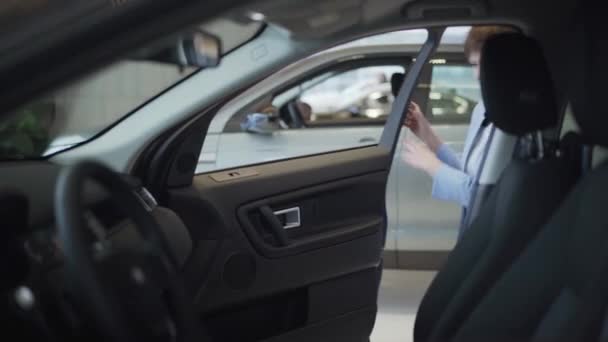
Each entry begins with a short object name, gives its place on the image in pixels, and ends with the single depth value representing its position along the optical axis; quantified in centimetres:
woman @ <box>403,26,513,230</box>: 273
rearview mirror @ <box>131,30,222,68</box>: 136
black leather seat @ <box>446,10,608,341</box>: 172
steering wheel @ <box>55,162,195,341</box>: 127
